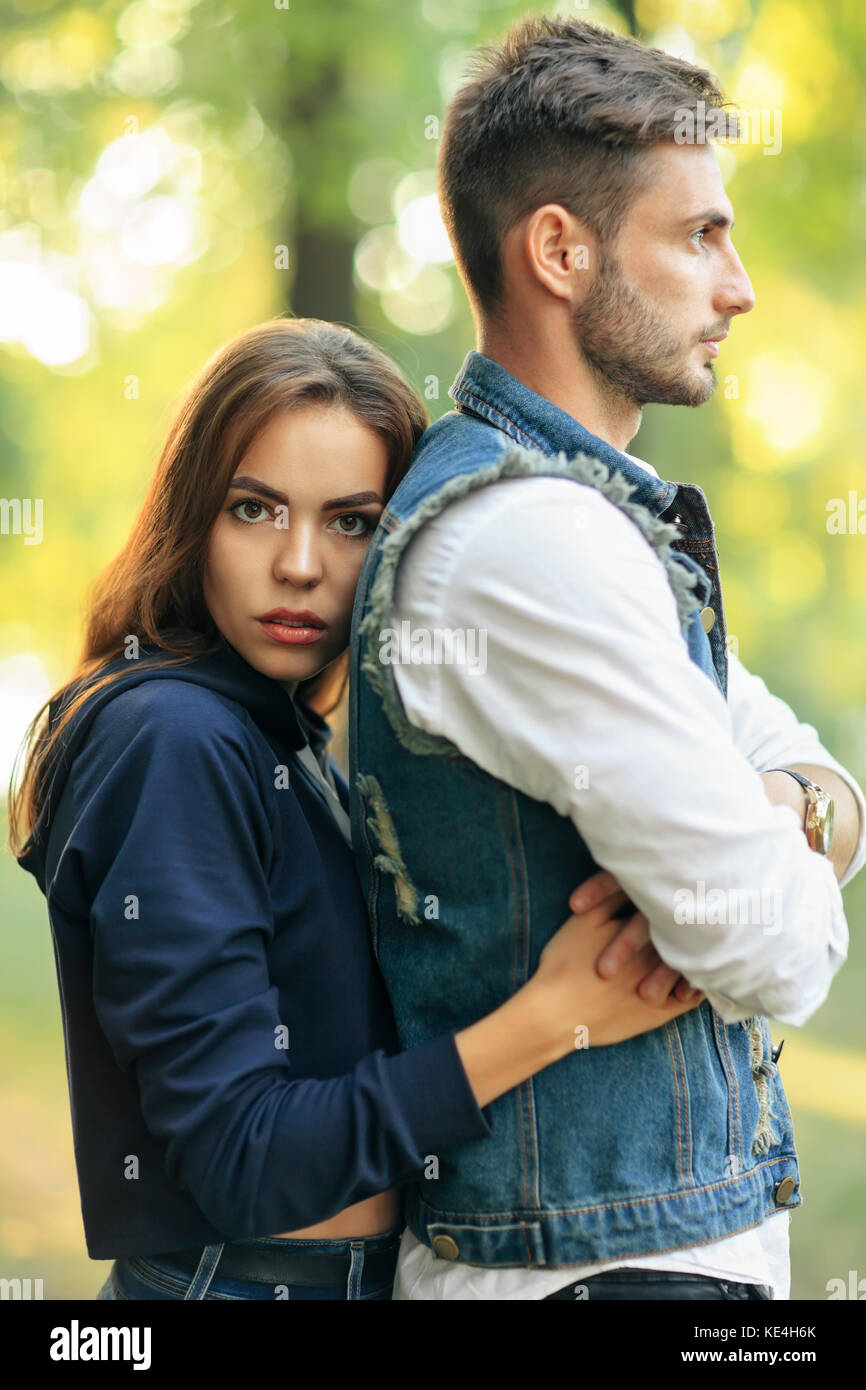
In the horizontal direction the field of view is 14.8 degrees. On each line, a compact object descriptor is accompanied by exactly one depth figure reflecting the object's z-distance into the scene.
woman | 2.09
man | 2.05
